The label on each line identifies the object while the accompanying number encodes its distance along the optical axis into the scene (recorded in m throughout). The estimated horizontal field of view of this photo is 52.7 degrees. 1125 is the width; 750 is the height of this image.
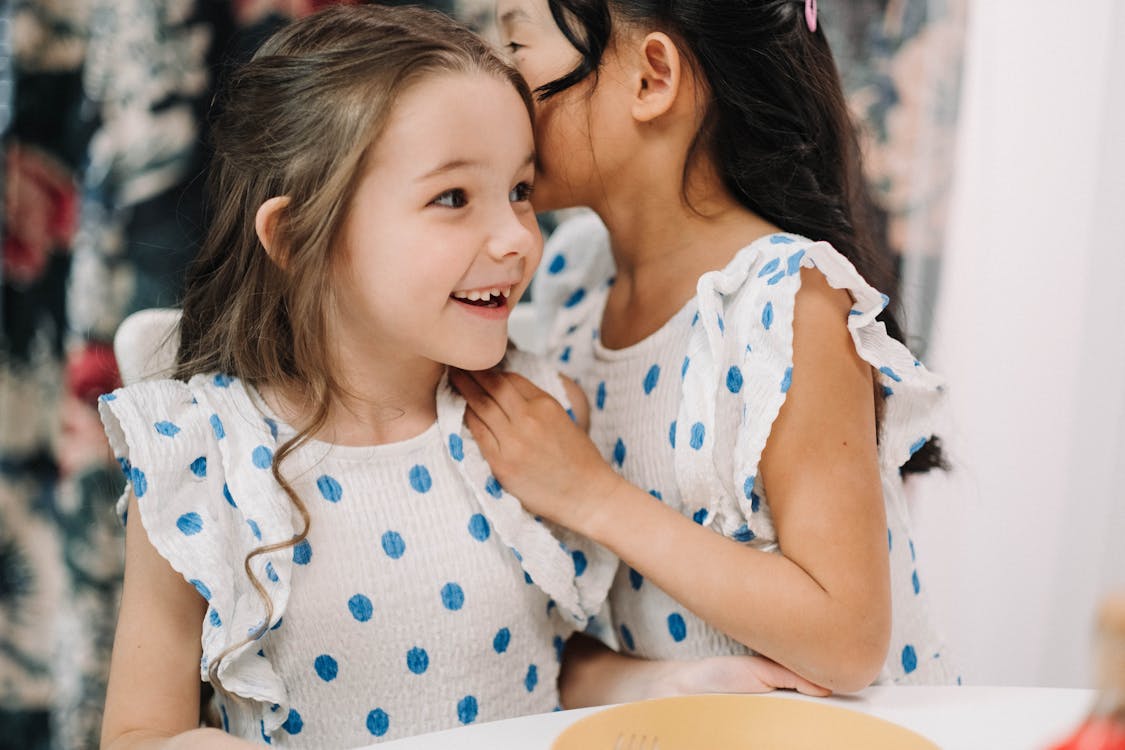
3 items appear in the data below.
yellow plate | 0.63
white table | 0.67
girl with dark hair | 0.89
